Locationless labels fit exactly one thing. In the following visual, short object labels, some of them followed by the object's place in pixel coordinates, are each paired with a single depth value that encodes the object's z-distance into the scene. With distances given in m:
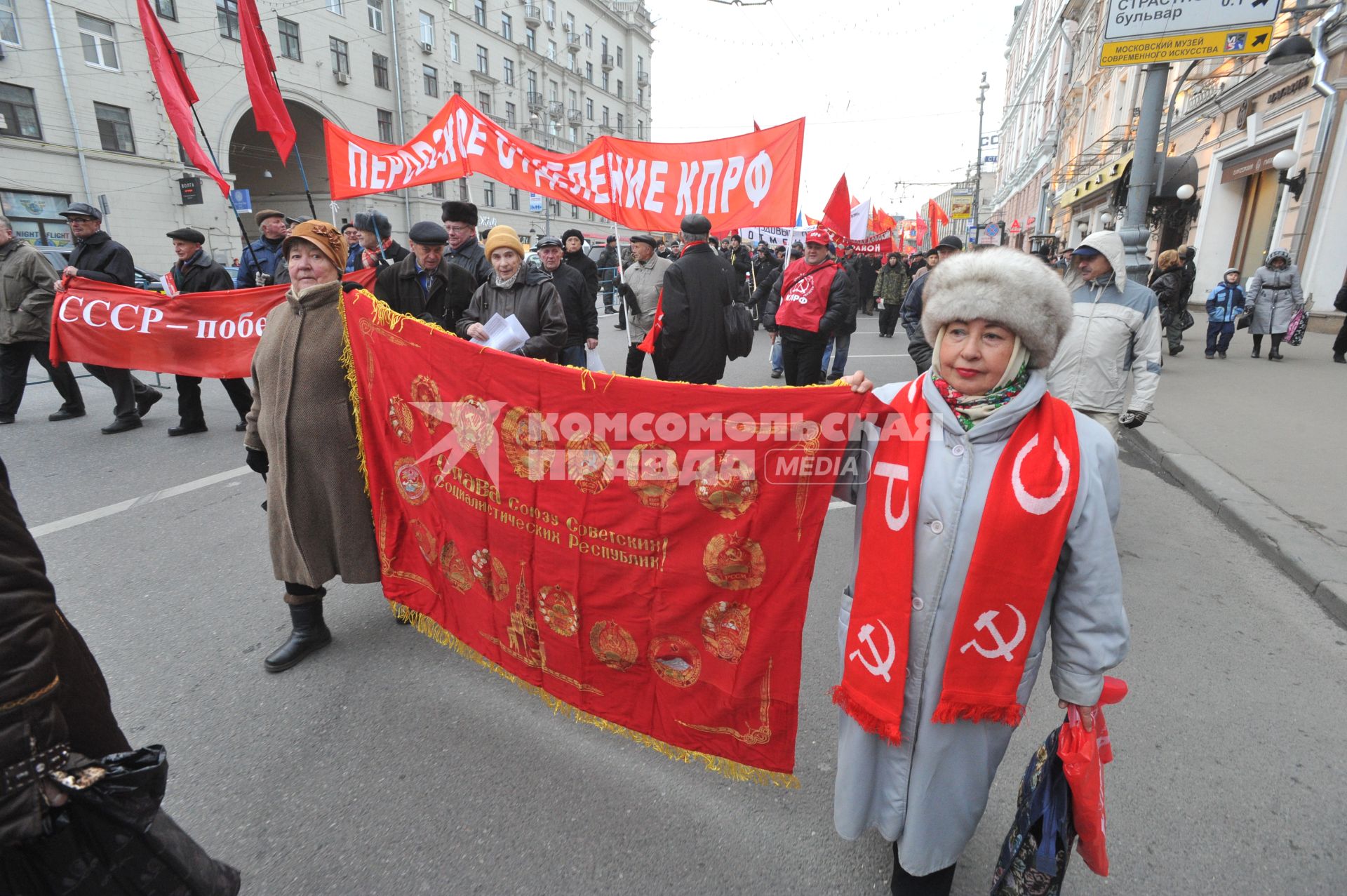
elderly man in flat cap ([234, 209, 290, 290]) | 6.99
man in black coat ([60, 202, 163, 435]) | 6.48
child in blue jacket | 10.81
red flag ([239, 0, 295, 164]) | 4.54
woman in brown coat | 2.86
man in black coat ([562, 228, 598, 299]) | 8.16
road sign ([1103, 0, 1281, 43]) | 6.59
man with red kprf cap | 6.59
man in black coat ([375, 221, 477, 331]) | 4.85
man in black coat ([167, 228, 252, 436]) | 6.71
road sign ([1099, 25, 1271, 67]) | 6.82
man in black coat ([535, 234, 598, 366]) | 6.57
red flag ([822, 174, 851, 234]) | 8.28
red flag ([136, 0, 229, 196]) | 4.36
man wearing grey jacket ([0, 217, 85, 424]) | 6.41
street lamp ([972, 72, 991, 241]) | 43.10
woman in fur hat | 1.55
